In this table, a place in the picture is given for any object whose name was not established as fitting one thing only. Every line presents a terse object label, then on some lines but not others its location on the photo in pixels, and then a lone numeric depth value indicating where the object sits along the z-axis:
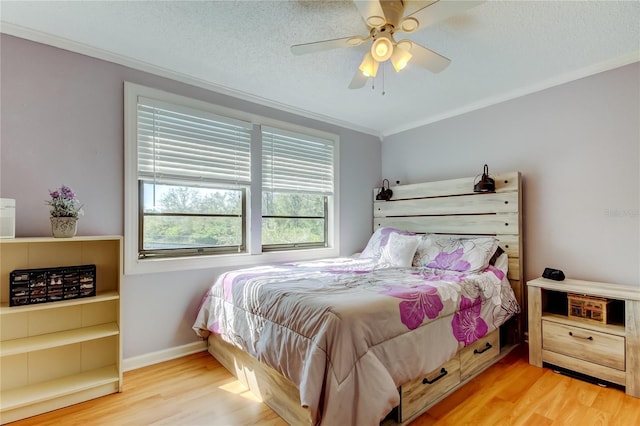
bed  1.43
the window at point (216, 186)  2.48
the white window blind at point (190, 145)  2.49
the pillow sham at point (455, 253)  2.65
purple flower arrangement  1.90
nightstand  2.01
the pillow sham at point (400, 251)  2.94
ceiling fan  1.54
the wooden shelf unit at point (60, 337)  1.85
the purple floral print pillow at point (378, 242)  3.39
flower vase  1.89
